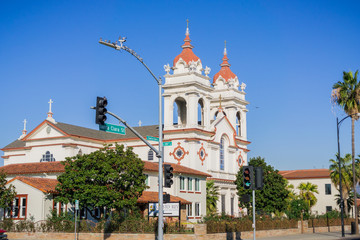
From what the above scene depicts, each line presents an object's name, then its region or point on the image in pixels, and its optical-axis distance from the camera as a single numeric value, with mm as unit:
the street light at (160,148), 26703
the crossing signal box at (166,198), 28547
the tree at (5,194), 42969
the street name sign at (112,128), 23364
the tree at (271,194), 62188
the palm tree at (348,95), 49250
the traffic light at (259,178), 27409
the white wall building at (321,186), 90125
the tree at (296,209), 51362
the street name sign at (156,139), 27961
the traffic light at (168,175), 27925
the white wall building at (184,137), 70250
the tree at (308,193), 80125
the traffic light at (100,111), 23125
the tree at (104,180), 39094
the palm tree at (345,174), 69625
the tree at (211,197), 63281
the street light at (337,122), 45606
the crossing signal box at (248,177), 27219
